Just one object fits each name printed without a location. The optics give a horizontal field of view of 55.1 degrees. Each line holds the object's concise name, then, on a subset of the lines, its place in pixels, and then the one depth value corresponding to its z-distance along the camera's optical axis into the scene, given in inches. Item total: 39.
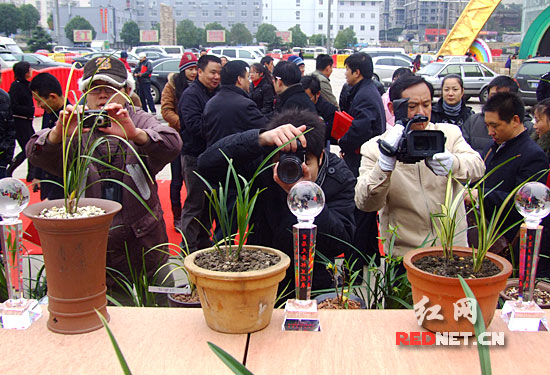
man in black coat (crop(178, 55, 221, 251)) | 173.3
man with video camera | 86.7
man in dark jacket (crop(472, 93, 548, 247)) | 118.4
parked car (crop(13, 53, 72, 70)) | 788.5
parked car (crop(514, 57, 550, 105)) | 551.5
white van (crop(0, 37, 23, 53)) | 940.6
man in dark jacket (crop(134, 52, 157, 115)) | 512.4
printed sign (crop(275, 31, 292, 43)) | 3202.8
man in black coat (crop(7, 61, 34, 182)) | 248.4
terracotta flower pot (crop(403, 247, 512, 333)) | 54.6
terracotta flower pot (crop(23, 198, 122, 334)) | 55.8
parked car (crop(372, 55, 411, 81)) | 863.2
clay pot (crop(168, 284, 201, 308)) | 82.9
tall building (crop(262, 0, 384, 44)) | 4156.0
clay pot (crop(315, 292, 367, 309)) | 81.0
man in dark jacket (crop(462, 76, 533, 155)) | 165.5
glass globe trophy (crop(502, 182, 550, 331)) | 59.8
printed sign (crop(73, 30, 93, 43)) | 2536.9
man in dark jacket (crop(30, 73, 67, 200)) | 181.5
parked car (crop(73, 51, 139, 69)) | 958.8
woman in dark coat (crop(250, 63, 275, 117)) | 274.1
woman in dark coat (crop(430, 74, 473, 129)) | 179.2
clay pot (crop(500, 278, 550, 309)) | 77.5
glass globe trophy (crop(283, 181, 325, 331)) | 58.3
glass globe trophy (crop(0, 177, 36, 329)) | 57.7
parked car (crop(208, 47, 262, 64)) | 960.3
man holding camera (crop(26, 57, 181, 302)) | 89.6
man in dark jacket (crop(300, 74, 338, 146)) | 217.6
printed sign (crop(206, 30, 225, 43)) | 2598.9
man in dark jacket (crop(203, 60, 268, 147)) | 155.7
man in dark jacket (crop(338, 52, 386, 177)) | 184.4
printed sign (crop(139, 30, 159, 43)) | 2469.5
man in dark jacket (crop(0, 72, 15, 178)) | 188.4
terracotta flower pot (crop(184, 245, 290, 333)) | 54.7
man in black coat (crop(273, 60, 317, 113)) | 196.9
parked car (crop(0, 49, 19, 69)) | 669.7
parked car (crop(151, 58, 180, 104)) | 654.5
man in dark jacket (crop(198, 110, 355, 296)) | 85.2
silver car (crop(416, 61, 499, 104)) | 689.0
